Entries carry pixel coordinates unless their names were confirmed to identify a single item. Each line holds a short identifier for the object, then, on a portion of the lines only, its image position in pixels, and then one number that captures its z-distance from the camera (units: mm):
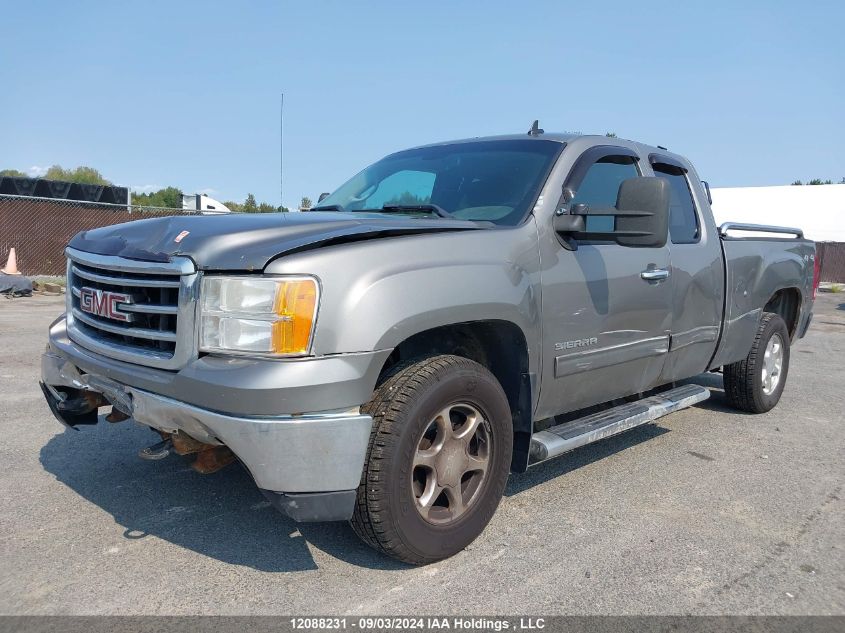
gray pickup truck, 2566
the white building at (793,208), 41281
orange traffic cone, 15562
